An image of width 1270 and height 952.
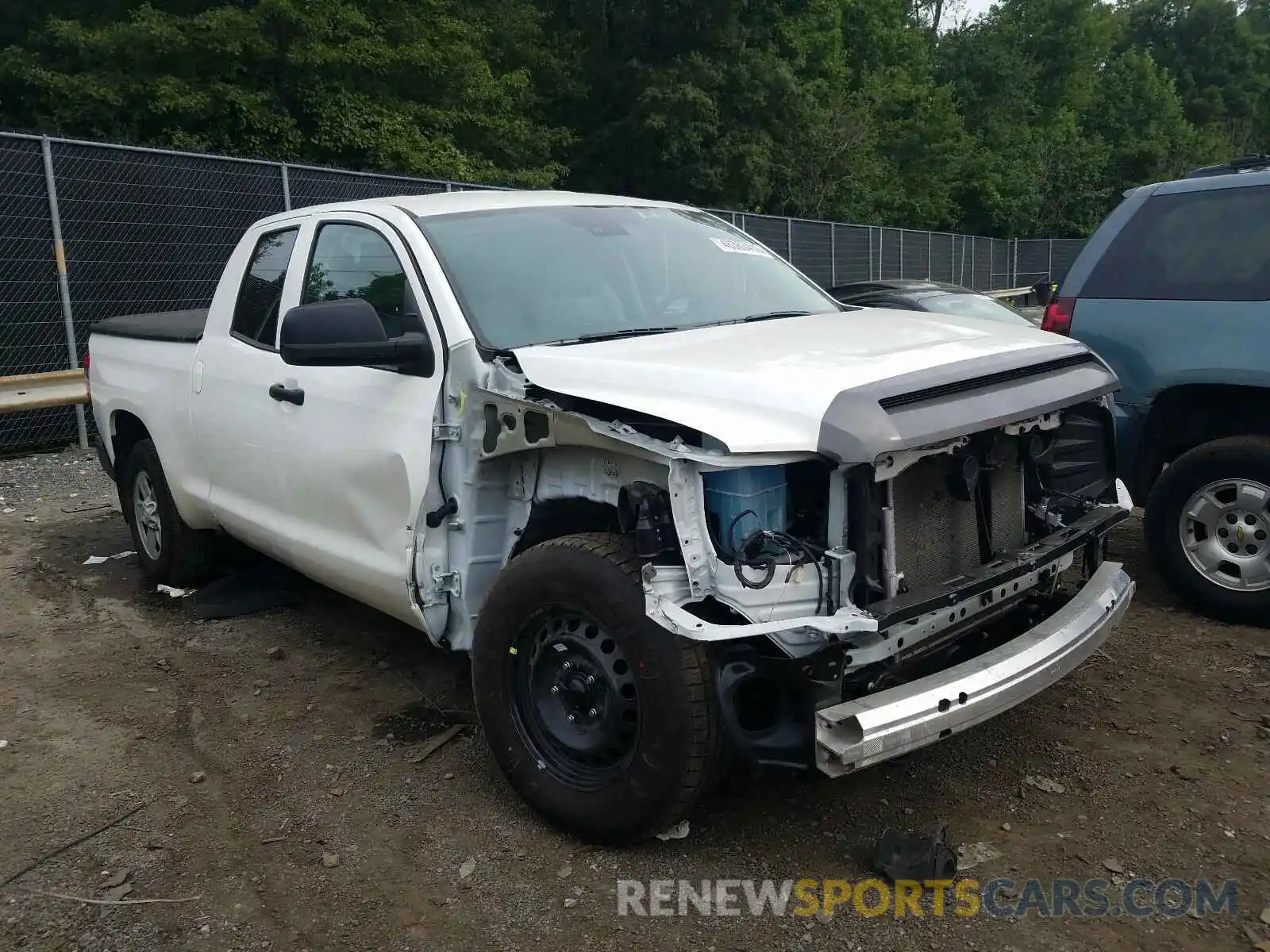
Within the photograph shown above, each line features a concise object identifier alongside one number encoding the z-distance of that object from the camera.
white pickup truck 2.89
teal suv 4.90
